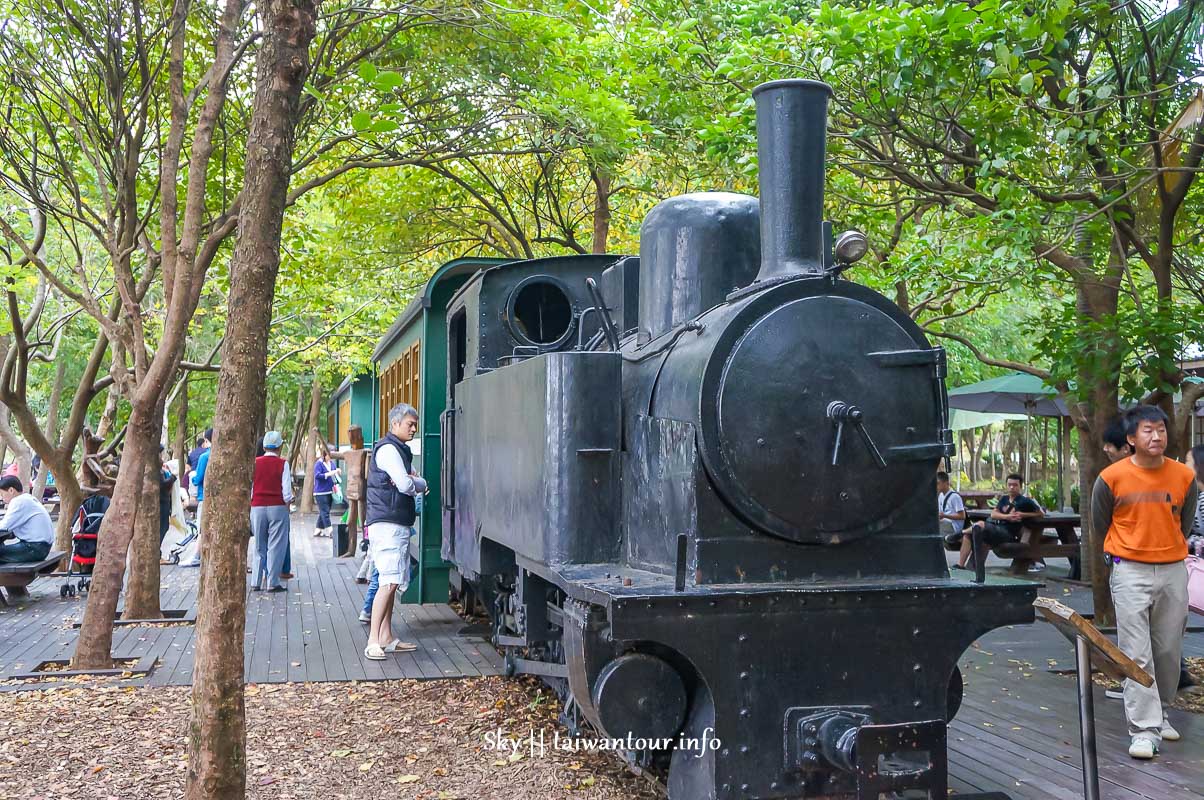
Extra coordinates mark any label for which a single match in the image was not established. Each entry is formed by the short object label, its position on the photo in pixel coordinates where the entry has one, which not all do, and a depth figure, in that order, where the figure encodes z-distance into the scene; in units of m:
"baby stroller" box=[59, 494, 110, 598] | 10.23
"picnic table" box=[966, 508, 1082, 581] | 11.62
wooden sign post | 3.49
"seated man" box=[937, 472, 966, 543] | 12.33
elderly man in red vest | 10.11
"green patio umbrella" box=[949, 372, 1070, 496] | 13.53
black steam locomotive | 3.54
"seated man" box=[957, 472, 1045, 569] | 11.56
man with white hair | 6.90
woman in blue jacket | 18.39
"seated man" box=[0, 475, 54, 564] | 9.66
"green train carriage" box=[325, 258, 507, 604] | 8.01
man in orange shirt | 4.95
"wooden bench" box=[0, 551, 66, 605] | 9.40
